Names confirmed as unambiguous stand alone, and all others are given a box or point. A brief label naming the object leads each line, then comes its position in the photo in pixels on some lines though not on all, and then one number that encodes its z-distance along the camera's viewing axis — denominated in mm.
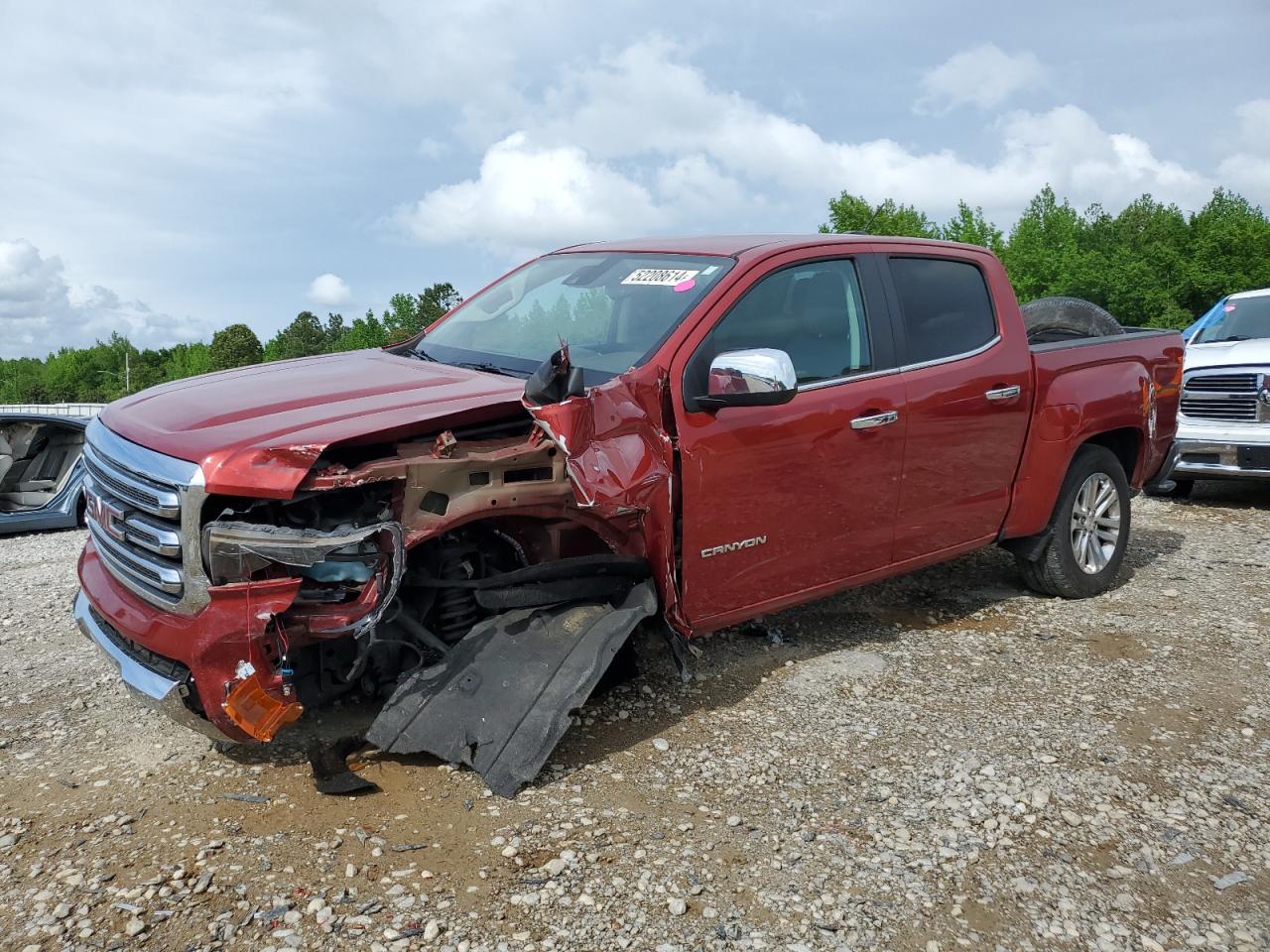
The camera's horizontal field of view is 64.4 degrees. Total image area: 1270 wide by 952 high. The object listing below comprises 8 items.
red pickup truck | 3234
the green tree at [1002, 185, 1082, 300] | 51906
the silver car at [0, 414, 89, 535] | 9328
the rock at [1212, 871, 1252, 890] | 3105
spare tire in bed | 6816
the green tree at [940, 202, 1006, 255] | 60219
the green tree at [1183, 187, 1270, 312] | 44156
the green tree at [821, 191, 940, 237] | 57344
